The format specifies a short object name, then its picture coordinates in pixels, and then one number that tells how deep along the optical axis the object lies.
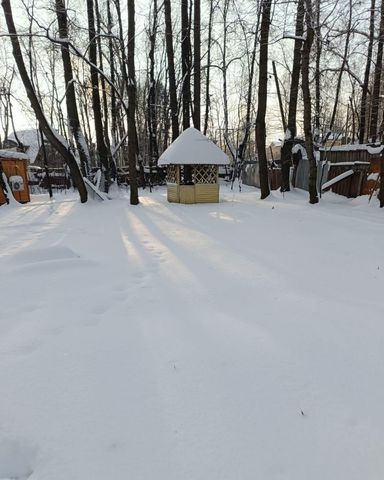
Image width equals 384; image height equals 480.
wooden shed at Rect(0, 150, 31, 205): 12.40
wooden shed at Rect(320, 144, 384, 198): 9.46
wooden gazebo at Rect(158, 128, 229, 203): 10.53
